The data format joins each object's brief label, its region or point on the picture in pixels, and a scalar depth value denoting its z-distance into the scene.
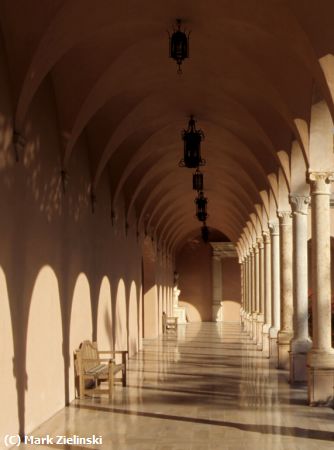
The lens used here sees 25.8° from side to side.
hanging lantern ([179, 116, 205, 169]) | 12.84
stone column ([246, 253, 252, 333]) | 32.44
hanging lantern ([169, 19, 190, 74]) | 9.73
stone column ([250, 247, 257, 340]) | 28.90
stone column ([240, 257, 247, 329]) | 37.06
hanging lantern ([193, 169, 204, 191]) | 17.77
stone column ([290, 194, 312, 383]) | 14.39
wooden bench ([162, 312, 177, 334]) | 32.98
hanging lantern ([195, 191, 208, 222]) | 21.53
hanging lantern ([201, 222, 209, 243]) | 31.24
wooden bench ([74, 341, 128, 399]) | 12.89
